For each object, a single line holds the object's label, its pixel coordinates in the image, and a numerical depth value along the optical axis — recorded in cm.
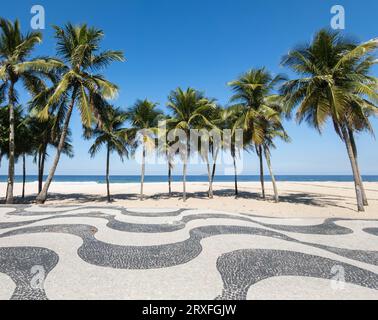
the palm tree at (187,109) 1859
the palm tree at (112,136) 1984
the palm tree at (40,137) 2004
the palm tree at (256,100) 1625
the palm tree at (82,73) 1457
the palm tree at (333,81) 1159
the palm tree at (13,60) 1447
